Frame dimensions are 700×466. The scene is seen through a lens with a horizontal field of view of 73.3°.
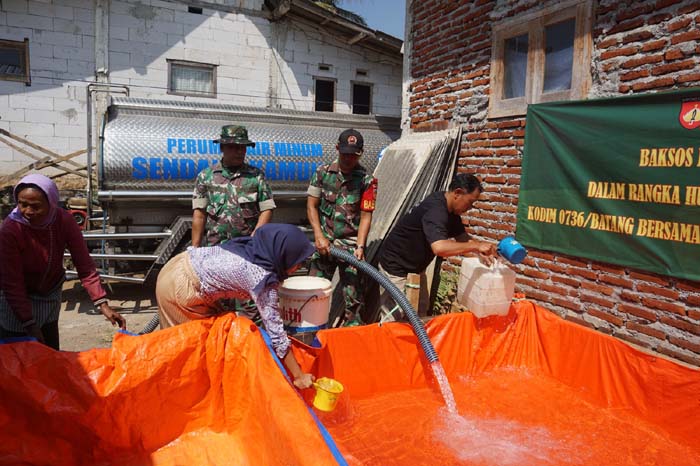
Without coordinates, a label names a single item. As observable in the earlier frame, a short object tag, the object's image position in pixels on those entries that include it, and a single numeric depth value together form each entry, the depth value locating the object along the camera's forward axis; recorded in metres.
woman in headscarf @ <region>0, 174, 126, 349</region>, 2.42
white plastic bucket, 2.97
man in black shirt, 3.23
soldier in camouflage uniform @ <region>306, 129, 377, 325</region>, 3.88
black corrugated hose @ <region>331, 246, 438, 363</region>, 3.02
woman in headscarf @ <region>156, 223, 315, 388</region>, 2.43
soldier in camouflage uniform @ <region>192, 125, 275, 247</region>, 3.91
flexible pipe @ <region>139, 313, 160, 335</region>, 3.18
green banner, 3.15
